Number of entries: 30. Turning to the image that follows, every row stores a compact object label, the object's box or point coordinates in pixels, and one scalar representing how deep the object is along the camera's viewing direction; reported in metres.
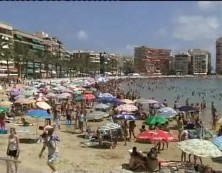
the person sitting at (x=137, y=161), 13.66
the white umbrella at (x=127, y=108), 23.01
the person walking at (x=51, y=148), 11.13
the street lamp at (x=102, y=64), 167.30
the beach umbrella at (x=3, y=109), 23.57
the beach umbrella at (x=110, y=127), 17.46
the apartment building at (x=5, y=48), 81.69
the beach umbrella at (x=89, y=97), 34.80
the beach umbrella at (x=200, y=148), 12.40
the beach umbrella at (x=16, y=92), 35.42
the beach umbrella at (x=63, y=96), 34.50
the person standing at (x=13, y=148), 11.05
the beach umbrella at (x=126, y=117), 20.67
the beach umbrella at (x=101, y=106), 26.97
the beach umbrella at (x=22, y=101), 26.36
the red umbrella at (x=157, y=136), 15.69
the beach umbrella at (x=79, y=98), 35.90
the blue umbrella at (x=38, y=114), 19.20
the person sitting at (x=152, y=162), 13.45
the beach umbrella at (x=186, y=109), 26.17
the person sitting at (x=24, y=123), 22.72
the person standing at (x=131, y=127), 20.06
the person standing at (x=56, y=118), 23.42
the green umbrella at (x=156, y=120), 20.09
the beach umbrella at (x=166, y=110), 25.08
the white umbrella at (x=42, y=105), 23.04
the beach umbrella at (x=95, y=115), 21.07
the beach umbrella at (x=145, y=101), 29.67
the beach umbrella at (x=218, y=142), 13.47
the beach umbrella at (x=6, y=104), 26.19
